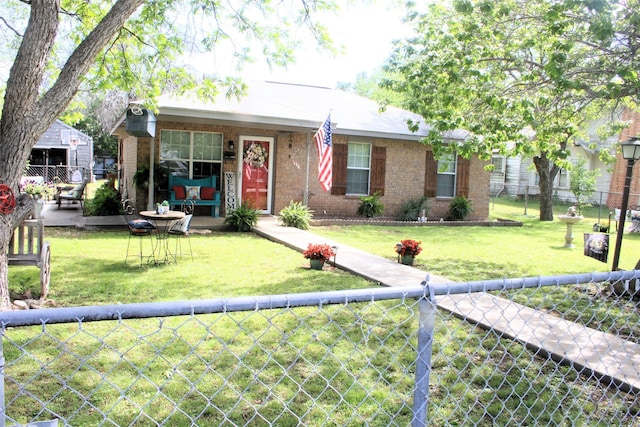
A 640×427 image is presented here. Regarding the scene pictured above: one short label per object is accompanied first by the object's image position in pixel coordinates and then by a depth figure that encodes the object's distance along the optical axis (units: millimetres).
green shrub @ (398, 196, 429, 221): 18634
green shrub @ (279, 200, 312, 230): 14773
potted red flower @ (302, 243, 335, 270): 9125
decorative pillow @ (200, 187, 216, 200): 15648
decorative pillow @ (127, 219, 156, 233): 9828
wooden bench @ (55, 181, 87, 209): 18109
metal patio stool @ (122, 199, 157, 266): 9728
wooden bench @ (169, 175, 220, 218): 15195
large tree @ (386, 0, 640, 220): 7324
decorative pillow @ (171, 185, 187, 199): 15180
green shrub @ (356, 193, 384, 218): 18016
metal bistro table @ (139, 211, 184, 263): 9359
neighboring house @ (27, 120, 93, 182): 34906
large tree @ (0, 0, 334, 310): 5289
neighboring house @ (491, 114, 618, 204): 29878
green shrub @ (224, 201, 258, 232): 14000
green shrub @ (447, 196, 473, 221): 19516
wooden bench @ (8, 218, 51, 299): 6691
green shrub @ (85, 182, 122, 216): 15984
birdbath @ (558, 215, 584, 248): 13805
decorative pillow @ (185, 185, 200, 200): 15359
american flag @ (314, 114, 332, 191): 12672
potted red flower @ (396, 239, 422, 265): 9930
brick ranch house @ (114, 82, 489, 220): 14969
